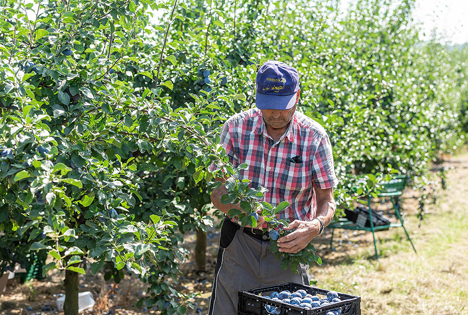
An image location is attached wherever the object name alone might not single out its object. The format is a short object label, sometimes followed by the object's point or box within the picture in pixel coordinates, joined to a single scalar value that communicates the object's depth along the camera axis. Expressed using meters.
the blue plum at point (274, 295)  2.17
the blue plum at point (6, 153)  1.69
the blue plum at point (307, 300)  2.00
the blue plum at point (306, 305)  1.93
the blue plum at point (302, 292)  2.15
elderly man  2.45
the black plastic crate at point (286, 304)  1.93
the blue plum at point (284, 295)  2.13
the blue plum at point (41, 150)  1.67
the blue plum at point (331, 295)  2.15
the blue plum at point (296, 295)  2.12
